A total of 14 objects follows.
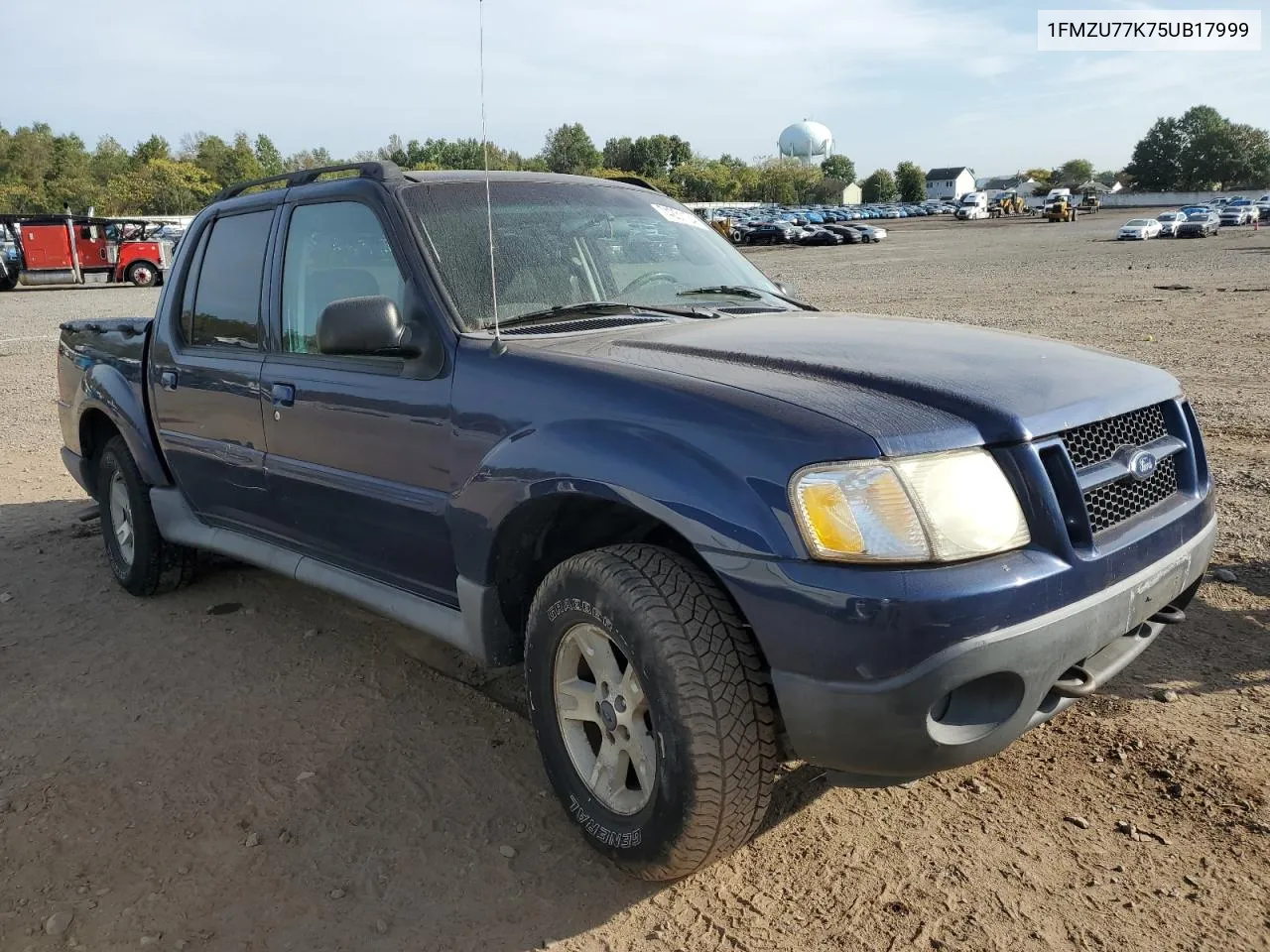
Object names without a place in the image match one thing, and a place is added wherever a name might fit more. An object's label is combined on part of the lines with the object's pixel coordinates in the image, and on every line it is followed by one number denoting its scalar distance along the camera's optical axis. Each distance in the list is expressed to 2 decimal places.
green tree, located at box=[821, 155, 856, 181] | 167.62
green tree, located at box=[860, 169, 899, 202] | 154.00
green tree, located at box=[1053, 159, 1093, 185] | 169.75
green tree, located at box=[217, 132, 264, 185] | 98.62
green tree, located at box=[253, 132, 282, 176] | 99.04
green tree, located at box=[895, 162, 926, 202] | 147.00
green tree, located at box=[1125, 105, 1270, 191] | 119.44
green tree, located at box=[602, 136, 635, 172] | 123.30
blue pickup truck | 2.15
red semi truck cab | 29.20
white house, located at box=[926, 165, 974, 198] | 167.88
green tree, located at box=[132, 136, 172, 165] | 101.88
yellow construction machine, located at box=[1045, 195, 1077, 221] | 71.88
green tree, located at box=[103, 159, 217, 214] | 82.38
